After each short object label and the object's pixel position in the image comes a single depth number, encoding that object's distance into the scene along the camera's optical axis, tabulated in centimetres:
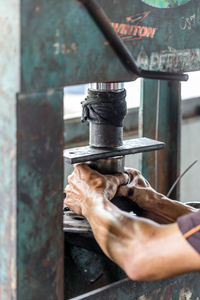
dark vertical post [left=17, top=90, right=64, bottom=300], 153
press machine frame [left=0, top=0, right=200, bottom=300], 148
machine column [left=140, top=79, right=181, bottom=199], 248
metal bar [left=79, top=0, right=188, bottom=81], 154
